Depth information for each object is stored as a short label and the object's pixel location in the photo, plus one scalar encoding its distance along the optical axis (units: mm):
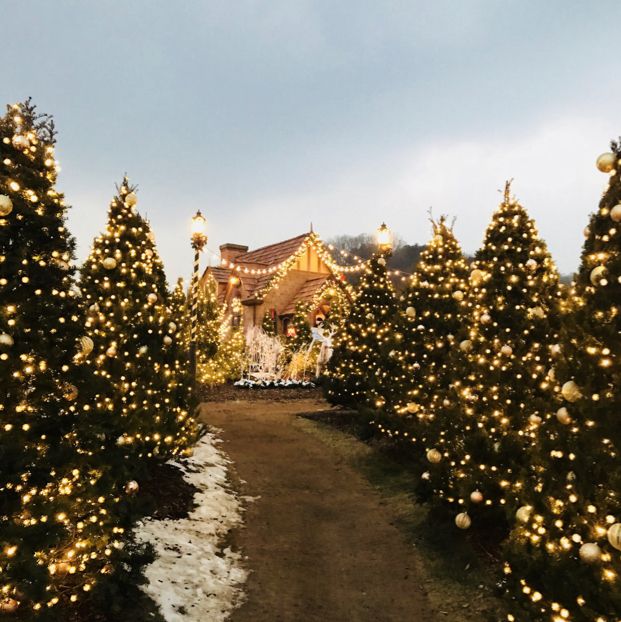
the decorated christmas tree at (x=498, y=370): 6809
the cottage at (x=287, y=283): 27828
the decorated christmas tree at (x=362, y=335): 14766
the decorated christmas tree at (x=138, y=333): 7887
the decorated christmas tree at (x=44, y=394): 4152
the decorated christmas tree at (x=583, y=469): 3539
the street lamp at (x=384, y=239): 15680
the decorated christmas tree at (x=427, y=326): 10523
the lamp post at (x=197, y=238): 13633
